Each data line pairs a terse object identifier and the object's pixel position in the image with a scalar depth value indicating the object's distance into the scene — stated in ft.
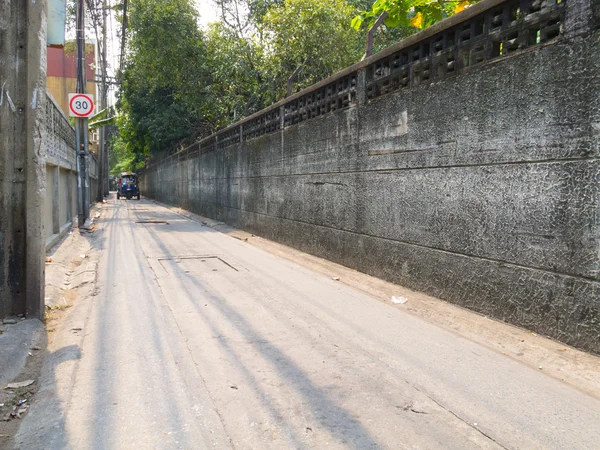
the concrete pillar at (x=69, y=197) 46.19
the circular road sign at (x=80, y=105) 45.52
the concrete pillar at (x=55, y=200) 34.47
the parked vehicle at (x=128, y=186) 143.84
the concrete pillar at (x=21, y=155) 15.52
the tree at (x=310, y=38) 46.06
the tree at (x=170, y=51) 62.03
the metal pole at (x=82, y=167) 47.26
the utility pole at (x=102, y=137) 88.59
